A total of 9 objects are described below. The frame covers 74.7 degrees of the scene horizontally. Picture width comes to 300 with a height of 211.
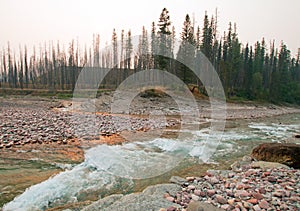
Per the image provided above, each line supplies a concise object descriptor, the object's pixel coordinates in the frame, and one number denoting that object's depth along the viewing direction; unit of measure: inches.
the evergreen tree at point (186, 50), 1072.8
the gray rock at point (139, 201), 123.1
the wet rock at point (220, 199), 122.3
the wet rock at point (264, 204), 112.7
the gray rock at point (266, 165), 185.6
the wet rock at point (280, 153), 197.9
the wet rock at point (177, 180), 162.0
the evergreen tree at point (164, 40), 1035.9
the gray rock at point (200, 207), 112.3
